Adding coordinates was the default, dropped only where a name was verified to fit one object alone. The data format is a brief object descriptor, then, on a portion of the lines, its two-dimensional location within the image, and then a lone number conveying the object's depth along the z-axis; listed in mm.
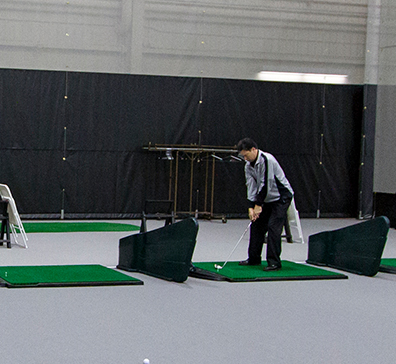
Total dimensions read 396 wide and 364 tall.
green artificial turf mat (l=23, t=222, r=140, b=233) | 15137
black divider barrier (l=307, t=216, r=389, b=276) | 9980
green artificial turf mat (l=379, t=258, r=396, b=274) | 10631
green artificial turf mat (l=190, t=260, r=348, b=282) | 9634
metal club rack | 17531
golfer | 10261
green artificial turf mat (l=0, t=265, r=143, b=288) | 8783
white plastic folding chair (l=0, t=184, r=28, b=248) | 12368
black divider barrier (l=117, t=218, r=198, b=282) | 9082
